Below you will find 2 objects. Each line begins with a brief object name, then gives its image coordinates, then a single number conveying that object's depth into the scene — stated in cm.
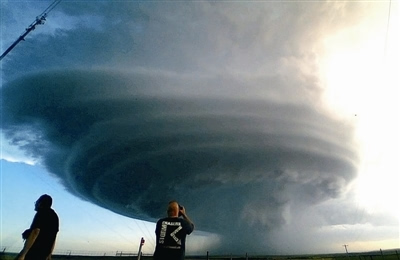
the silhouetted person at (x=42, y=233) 410
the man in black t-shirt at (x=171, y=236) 416
